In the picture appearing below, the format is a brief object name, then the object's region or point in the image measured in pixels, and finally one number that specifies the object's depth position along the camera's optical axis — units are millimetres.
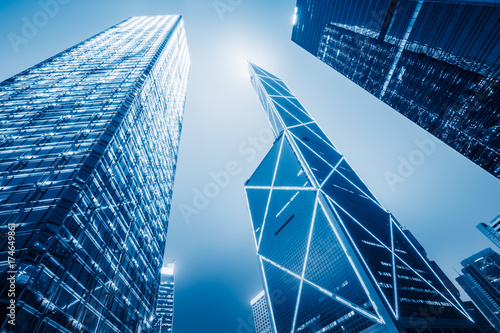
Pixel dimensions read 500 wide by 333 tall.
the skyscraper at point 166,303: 91812
